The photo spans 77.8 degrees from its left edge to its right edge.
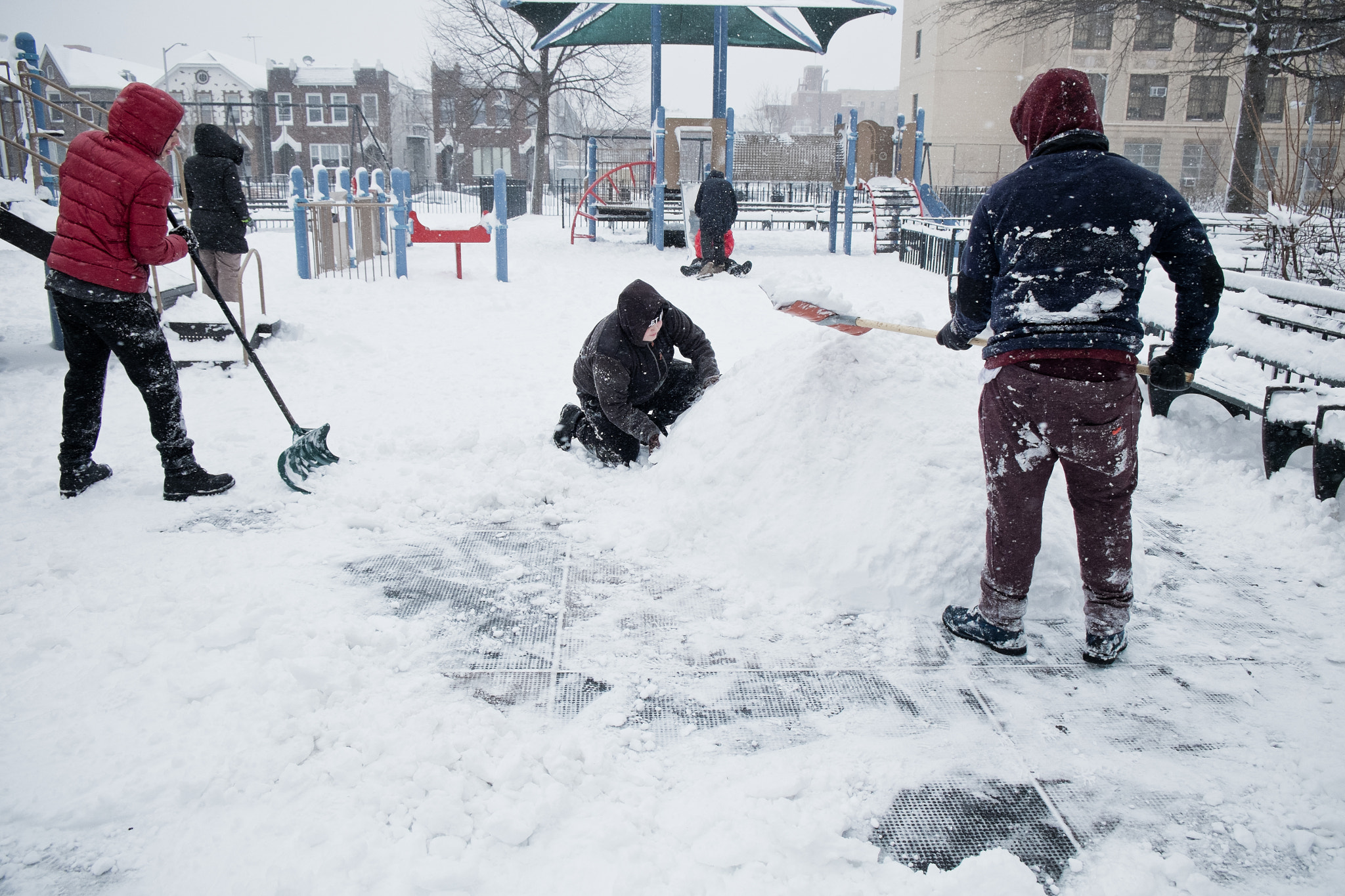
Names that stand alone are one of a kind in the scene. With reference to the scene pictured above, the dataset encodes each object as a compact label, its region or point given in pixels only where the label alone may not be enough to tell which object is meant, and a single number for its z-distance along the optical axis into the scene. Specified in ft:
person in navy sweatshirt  7.74
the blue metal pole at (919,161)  54.57
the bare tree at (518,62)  78.07
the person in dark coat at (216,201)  24.45
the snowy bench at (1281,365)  12.07
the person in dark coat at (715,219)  39.45
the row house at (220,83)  137.08
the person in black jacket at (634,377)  13.69
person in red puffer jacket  11.55
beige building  112.47
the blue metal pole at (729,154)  47.09
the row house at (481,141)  133.08
